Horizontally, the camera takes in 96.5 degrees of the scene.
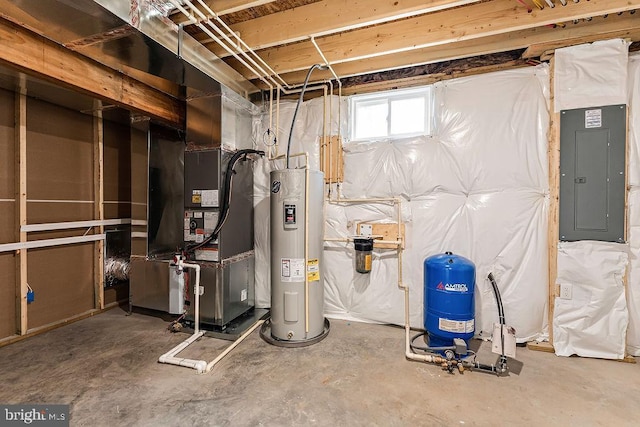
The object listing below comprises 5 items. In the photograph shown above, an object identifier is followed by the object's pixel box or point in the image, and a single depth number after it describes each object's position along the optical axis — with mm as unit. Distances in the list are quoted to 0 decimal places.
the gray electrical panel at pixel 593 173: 2334
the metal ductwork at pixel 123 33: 1572
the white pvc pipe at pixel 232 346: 2226
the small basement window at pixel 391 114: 3006
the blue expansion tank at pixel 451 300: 2326
